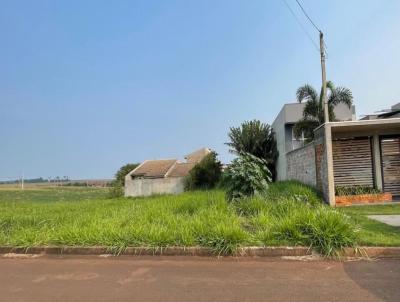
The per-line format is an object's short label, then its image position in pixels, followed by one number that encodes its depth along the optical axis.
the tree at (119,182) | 36.47
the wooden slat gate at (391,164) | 16.98
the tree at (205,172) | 32.56
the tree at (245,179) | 12.18
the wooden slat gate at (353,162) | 16.96
